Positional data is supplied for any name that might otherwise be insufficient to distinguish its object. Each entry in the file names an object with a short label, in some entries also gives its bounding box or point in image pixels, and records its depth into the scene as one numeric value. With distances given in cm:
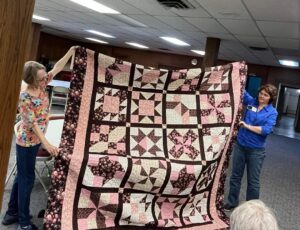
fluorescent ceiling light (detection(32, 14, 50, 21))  853
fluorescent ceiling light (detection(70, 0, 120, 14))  519
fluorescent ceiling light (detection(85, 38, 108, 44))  1232
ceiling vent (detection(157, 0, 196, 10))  418
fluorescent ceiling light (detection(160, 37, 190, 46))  825
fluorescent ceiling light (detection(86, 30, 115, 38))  950
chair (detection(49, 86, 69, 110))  733
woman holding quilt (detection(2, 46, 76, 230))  241
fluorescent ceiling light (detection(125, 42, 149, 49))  1112
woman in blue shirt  330
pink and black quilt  243
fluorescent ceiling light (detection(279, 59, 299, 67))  888
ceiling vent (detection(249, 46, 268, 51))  729
